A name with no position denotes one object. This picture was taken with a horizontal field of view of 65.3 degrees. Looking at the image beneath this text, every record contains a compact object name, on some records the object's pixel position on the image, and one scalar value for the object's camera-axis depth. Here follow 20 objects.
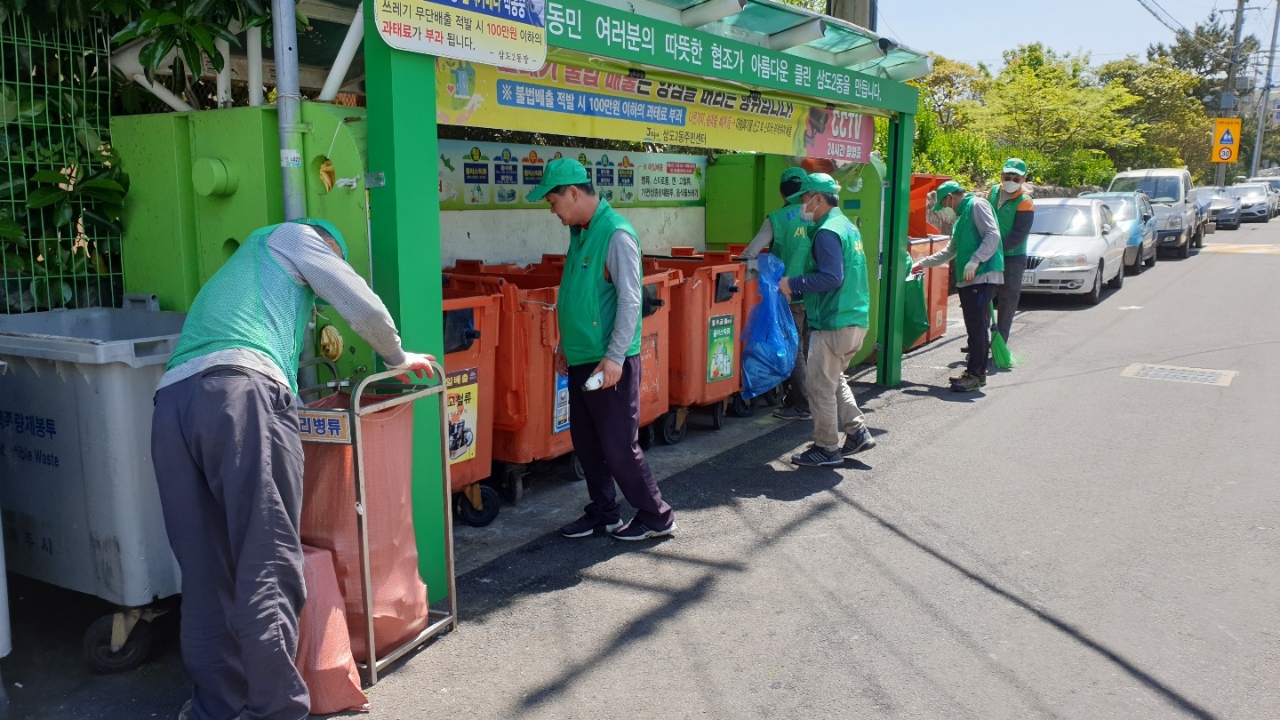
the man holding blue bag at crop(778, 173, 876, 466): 6.04
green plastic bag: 9.58
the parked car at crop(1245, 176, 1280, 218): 39.59
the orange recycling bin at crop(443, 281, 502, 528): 5.01
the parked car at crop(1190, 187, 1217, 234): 24.44
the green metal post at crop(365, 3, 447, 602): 3.83
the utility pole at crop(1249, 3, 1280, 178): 48.25
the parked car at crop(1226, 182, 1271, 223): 34.94
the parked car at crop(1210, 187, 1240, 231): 30.72
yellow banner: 4.55
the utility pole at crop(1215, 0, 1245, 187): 39.59
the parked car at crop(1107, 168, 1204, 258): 21.19
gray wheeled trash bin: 3.49
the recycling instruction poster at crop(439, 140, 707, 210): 7.03
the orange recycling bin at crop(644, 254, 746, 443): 6.87
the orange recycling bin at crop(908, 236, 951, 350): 10.23
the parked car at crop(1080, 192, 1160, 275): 17.81
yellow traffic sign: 35.28
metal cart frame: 3.33
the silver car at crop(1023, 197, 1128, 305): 13.97
